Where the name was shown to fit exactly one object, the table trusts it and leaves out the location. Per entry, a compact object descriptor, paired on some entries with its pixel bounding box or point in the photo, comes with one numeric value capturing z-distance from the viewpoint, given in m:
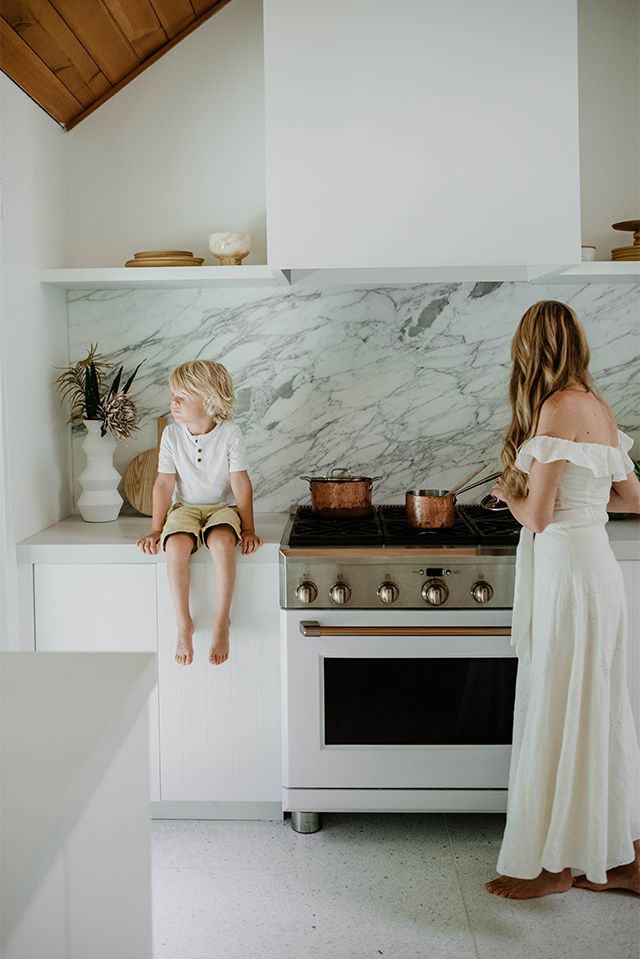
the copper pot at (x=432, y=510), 2.85
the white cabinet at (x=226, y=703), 2.81
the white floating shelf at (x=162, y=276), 3.04
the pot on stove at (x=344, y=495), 3.03
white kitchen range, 2.68
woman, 2.37
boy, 2.79
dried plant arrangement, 3.21
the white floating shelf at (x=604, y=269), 3.00
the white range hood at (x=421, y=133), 2.75
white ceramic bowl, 3.10
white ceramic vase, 3.24
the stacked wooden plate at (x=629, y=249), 3.09
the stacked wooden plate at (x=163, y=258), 3.10
